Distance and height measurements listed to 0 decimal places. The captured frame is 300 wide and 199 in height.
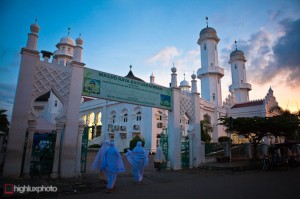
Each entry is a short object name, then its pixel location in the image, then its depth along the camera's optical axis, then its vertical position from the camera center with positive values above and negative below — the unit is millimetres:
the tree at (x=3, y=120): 24027 +2513
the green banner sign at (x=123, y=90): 9641 +2633
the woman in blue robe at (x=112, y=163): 6625 -589
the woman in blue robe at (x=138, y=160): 8008 -568
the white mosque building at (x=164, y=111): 27750 +4706
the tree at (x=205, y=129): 23266 +2135
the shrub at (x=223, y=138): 28075 +974
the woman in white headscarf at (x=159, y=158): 11594 -689
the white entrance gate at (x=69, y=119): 7711 +1558
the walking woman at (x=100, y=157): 7290 -438
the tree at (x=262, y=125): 15469 +1542
